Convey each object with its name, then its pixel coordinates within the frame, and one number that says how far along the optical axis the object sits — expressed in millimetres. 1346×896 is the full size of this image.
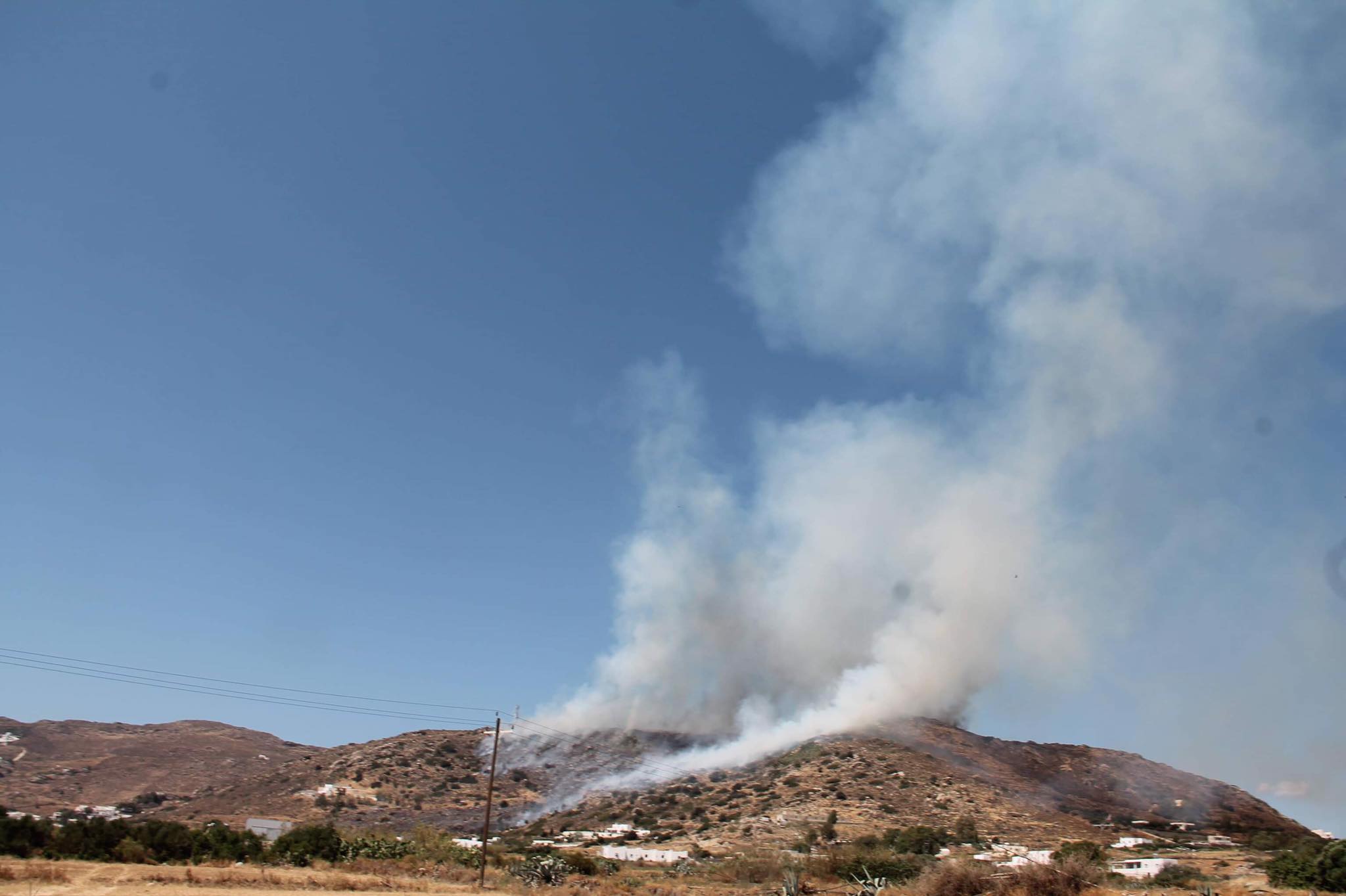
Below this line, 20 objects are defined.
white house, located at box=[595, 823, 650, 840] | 88319
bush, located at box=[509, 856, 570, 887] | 51125
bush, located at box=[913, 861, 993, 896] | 37656
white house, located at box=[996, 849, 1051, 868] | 50594
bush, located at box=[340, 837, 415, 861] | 58344
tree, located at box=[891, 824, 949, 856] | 65875
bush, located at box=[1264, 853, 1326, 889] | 41625
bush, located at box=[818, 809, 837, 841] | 76125
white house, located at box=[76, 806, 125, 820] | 105088
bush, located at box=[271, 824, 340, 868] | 55531
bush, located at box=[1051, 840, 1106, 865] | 39938
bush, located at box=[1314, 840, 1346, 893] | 40719
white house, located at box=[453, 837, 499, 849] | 72156
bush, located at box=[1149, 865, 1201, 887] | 45750
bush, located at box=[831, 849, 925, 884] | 50656
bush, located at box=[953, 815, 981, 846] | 70000
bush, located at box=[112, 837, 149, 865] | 50188
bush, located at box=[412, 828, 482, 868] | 58203
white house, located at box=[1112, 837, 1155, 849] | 74994
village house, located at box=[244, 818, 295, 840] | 78688
